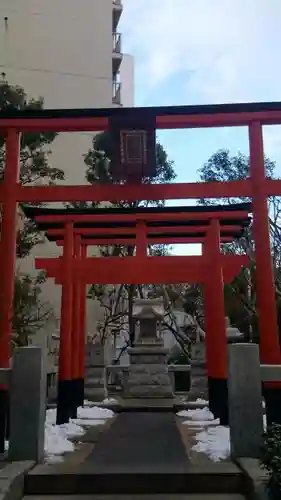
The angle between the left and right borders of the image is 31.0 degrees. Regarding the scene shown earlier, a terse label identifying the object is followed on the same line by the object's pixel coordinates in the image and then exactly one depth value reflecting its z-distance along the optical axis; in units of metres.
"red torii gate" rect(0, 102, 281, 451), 6.76
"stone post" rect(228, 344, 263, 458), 6.13
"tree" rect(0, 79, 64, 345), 16.52
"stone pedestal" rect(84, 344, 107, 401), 15.53
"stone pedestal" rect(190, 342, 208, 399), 15.52
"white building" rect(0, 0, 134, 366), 23.23
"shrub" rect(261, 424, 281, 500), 4.45
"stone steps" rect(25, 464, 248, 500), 5.48
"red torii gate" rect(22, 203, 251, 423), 9.78
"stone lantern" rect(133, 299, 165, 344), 17.94
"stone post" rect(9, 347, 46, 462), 6.12
